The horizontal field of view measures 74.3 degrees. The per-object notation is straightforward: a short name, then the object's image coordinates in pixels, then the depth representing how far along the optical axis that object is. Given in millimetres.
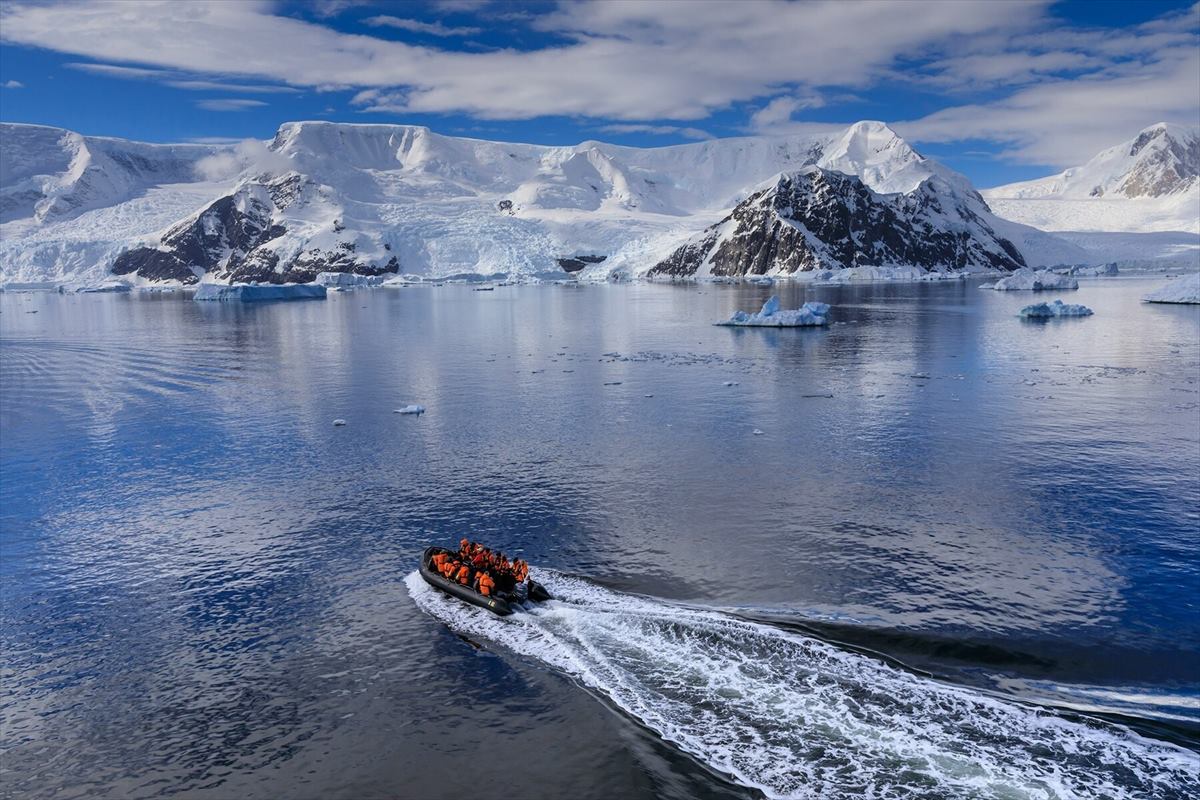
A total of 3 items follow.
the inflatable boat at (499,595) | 27109
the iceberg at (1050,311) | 116181
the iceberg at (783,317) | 106688
